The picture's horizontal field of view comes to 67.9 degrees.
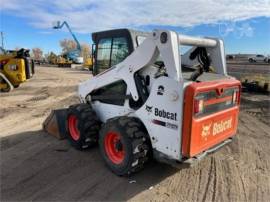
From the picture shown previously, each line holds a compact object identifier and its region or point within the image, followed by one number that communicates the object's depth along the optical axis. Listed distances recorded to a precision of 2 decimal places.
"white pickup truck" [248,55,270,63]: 35.36
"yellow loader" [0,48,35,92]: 8.65
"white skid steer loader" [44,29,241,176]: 2.59
